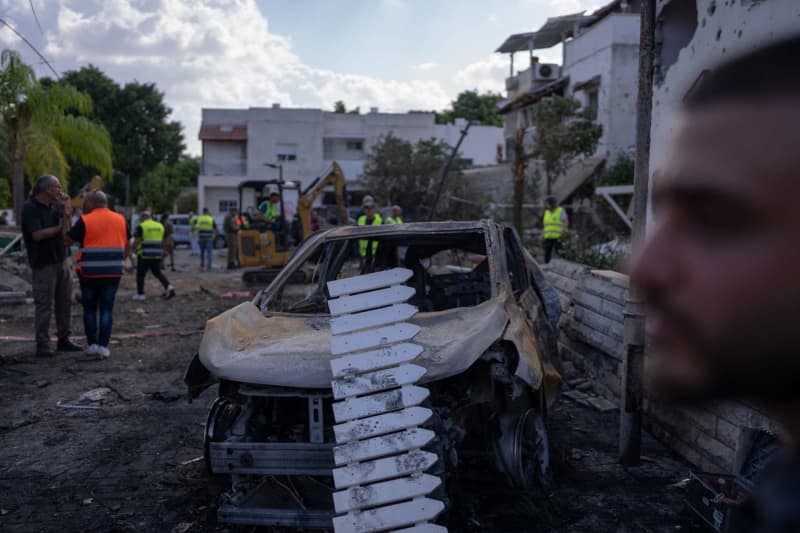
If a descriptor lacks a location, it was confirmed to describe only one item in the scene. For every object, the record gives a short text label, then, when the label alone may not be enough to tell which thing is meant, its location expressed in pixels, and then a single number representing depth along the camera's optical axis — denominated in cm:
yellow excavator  1733
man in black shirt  804
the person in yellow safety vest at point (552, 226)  1344
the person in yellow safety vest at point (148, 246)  1262
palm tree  1585
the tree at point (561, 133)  2194
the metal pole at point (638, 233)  479
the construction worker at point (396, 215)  1290
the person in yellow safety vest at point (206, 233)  2116
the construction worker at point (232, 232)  2059
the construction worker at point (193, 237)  2567
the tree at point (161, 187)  4338
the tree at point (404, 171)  3002
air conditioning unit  3241
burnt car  372
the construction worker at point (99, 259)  809
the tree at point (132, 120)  4181
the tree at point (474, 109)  5703
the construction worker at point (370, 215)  1218
